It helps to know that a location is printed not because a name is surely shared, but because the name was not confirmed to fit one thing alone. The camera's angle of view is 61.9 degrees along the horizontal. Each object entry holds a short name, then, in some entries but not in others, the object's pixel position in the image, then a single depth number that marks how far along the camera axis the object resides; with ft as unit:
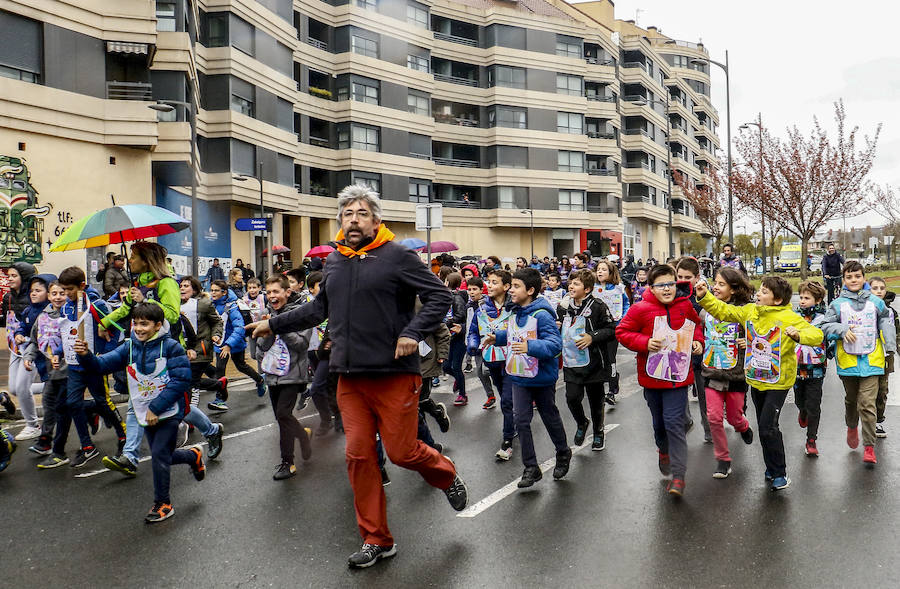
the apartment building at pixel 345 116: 63.87
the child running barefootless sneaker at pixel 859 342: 22.36
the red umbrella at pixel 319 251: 83.30
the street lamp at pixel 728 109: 98.73
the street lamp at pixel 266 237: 99.66
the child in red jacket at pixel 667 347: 18.80
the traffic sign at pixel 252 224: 83.46
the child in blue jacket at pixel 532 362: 19.92
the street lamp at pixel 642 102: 196.55
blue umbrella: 59.49
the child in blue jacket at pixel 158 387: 18.07
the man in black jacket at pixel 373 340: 14.71
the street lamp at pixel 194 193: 64.70
